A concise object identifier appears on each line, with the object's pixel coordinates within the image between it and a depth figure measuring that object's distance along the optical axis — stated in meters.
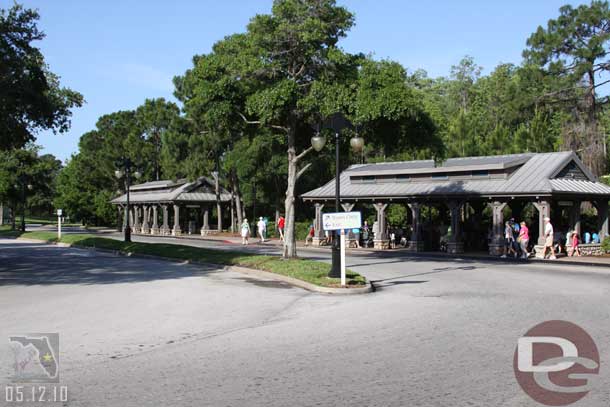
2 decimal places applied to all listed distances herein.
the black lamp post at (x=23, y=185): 56.58
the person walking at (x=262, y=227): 41.13
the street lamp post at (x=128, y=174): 35.83
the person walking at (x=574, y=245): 29.00
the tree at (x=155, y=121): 65.88
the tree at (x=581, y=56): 43.34
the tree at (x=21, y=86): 19.75
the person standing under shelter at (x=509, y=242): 28.45
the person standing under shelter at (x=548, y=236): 26.87
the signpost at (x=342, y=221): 15.95
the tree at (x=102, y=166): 70.19
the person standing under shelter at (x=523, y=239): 27.78
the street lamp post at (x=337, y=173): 16.55
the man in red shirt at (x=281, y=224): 41.38
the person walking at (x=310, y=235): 41.09
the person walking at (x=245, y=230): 38.41
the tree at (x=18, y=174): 63.81
